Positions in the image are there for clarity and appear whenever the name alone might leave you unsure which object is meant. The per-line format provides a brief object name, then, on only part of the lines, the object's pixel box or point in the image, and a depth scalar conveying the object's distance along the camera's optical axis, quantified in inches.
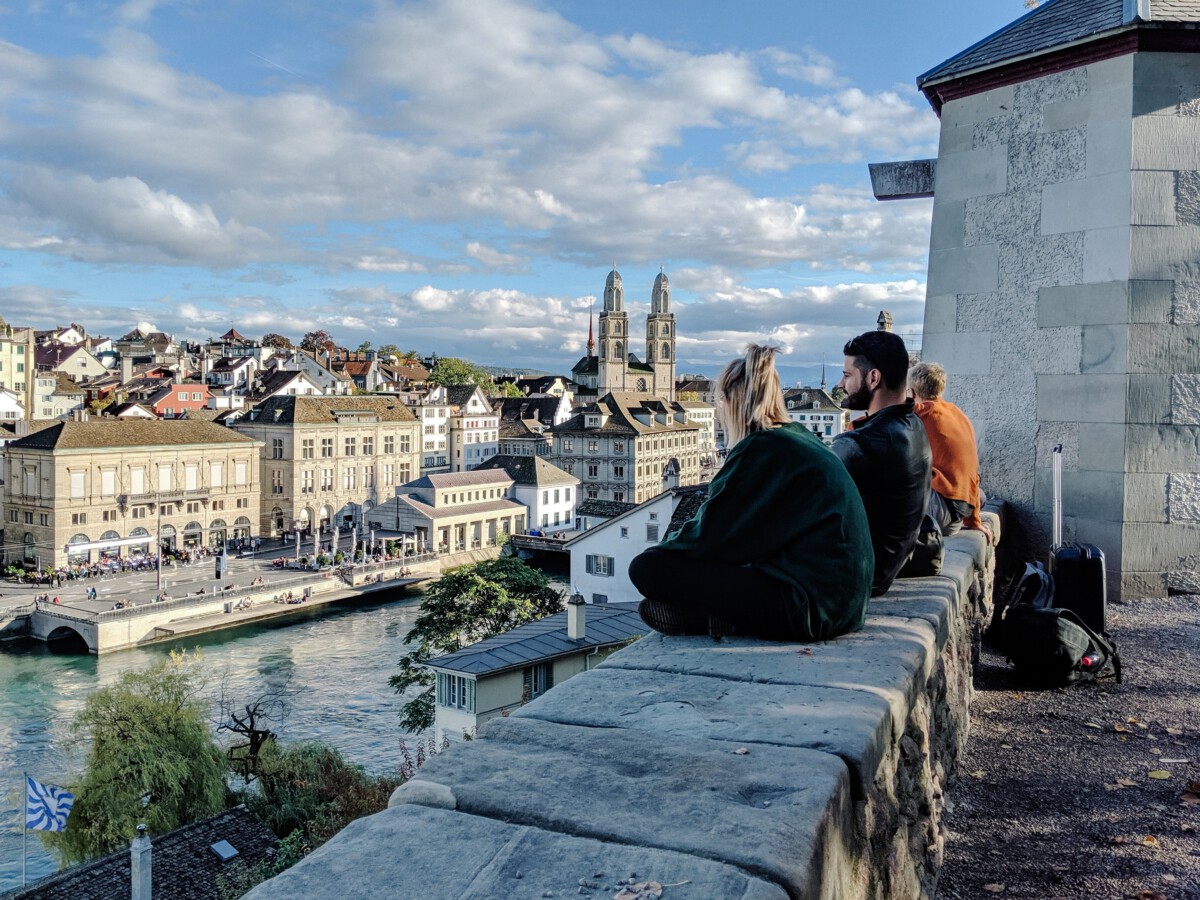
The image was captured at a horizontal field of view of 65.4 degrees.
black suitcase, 188.4
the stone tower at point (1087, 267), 225.0
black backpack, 162.6
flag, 594.2
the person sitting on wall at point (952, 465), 192.2
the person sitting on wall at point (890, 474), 128.5
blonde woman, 102.7
